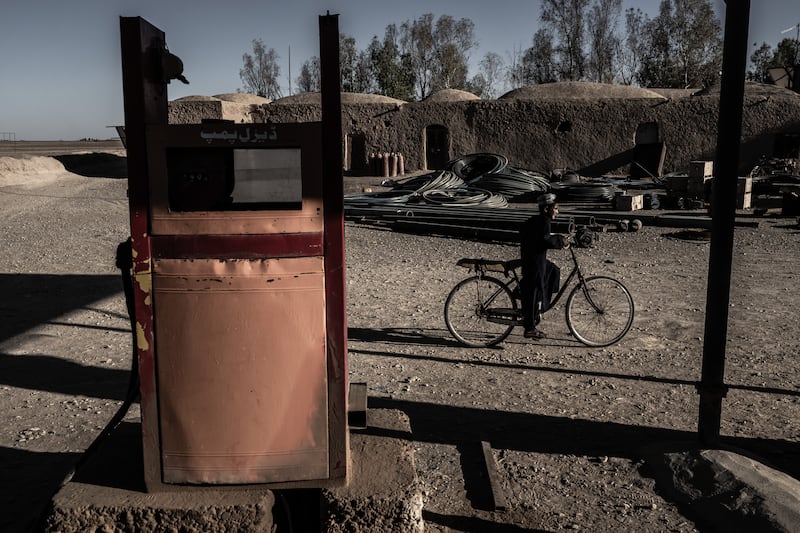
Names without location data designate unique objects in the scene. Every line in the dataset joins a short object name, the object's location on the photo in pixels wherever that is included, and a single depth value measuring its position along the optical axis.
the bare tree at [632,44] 58.78
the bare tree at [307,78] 78.19
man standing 6.25
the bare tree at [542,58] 59.81
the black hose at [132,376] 3.14
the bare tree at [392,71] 56.03
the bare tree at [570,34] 56.88
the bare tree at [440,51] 59.59
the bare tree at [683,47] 54.06
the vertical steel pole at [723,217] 4.02
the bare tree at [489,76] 65.94
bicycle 6.53
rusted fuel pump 2.81
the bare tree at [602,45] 57.09
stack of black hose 19.34
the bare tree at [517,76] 64.56
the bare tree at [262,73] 76.19
